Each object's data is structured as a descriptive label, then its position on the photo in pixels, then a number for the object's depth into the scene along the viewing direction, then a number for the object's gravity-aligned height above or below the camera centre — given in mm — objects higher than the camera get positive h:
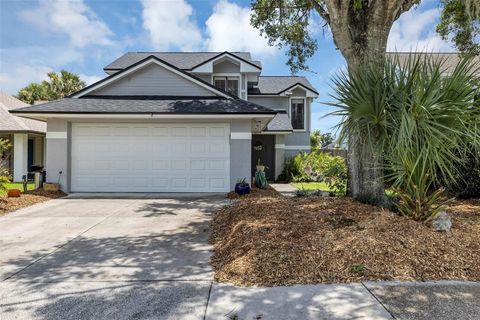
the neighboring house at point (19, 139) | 16547 +1251
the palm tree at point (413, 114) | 4691 +773
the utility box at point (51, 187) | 11273 -880
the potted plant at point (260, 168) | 13159 -213
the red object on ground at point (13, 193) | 9766 -954
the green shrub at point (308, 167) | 17453 -219
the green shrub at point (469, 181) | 9898 -558
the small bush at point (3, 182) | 8617 -542
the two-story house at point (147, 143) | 11148 +728
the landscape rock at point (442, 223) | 4980 -949
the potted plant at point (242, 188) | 10977 -874
